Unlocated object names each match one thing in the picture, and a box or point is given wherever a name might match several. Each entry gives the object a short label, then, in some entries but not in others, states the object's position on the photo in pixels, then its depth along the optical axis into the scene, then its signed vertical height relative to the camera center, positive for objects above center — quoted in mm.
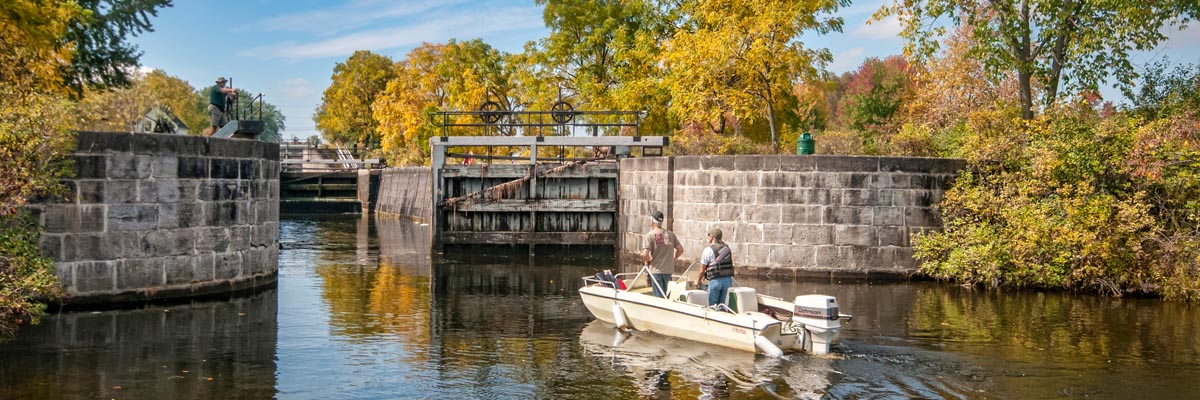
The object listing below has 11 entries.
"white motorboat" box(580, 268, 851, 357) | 13836 -1552
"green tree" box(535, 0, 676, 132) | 39125 +5608
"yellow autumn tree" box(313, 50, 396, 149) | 75500 +7471
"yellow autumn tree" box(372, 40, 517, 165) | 51531 +5642
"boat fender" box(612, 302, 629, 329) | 16016 -1727
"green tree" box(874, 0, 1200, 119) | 23391 +3894
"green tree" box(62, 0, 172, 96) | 27781 +3981
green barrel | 23656 +1291
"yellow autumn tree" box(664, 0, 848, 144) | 33312 +4538
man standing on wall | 21266 +1873
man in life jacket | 15172 -949
